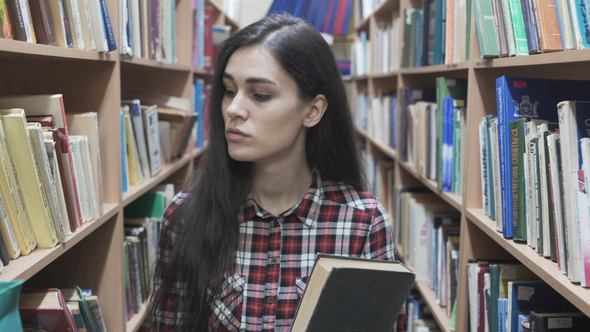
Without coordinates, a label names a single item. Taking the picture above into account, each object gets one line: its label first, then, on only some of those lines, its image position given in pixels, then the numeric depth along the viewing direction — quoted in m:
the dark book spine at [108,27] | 1.38
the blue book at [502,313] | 1.29
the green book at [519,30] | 1.21
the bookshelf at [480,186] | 0.99
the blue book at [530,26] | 1.16
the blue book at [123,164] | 1.66
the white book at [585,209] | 0.91
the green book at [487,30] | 1.32
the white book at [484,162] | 1.41
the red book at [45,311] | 1.03
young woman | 1.34
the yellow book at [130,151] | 1.78
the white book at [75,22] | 1.25
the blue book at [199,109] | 2.91
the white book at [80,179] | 1.24
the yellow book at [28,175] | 0.97
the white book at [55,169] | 1.09
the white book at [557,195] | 1.00
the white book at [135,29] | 1.75
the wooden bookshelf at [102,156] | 1.43
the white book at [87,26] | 1.30
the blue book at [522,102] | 1.21
